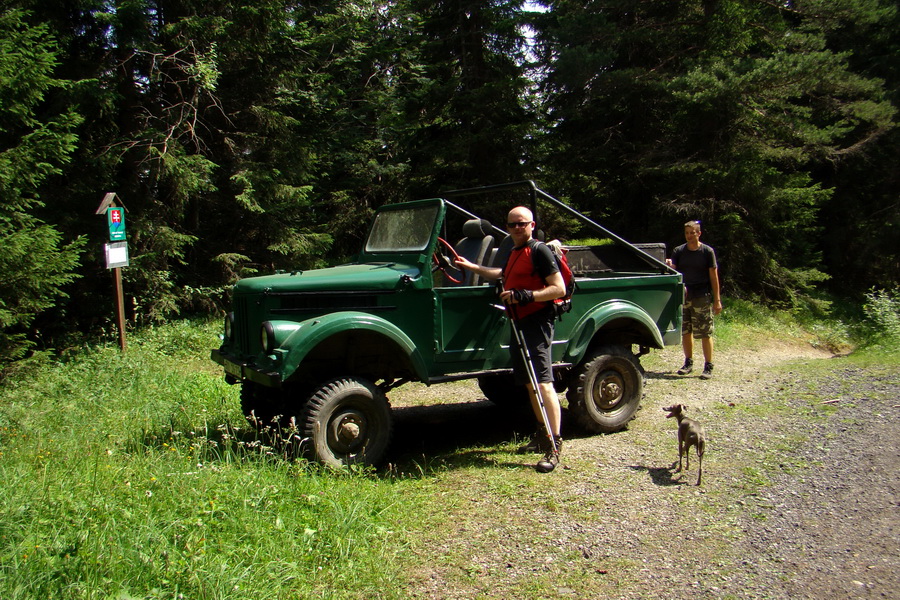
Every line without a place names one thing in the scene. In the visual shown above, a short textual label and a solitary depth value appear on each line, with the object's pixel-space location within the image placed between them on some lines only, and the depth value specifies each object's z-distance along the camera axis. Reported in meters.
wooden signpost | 8.60
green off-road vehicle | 4.81
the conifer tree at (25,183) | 7.77
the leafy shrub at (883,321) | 11.09
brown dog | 4.59
